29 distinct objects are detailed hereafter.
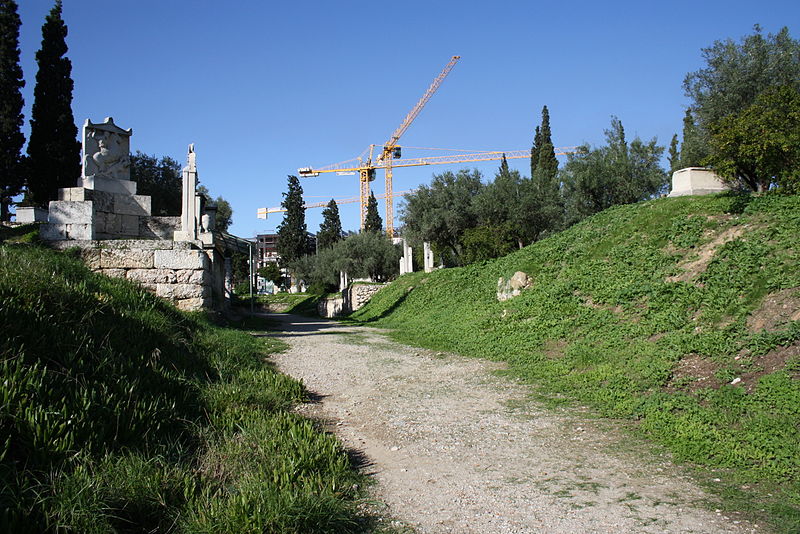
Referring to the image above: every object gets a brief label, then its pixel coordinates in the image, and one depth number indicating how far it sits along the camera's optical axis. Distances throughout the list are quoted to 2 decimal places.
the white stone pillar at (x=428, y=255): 32.50
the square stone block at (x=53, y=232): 10.68
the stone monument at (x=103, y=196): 11.13
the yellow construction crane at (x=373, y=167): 101.50
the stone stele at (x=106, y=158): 12.50
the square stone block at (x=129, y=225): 12.73
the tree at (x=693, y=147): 22.75
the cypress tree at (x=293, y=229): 59.22
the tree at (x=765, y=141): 11.48
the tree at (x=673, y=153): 36.83
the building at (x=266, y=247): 124.12
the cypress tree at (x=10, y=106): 28.36
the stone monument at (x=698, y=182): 15.23
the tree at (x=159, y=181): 29.88
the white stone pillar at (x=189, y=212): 13.21
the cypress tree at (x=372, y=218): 61.16
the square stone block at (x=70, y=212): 10.90
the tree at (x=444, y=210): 32.69
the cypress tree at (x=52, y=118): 27.94
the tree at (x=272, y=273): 71.81
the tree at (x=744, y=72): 20.98
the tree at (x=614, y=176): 26.70
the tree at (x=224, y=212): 42.56
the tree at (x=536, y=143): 43.53
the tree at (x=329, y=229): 62.81
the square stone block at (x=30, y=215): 24.72
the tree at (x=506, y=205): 30.67
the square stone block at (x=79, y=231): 11.09
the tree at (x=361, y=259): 45.47
